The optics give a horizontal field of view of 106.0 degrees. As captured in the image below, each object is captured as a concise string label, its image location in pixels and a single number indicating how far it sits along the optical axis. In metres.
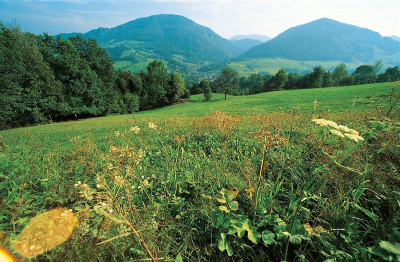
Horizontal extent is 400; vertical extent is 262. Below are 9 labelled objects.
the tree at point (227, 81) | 61.84
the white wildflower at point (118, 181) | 1.62
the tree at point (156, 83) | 53.56
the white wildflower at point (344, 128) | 1.46
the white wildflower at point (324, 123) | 1.39
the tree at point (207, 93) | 55.57
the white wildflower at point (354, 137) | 1.26
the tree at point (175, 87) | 55.97
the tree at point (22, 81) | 28.50
